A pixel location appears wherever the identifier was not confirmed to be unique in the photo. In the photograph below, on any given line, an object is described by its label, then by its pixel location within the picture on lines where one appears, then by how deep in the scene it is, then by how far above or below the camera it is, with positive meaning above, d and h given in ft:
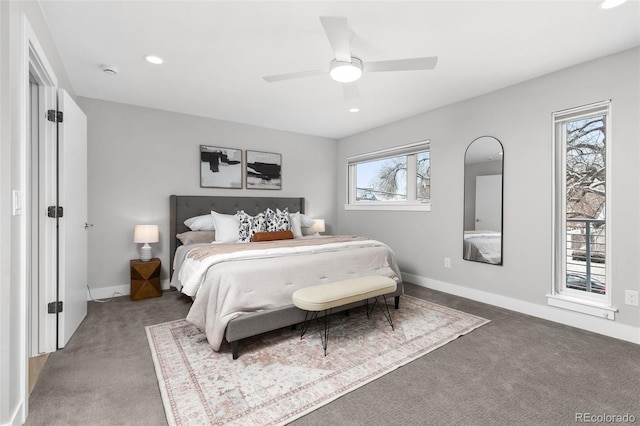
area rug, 5.38 -3.48
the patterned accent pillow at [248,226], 12.42 -0.62
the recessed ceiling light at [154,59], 8.45 +4.33
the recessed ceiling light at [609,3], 6.10 +4.27
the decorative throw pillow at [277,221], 13.25 -0.43
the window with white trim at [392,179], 14.08 +1.72
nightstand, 11.63 -2.67
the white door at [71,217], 7.67 -0.15
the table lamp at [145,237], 11.78 -1.01
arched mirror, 10.94 +0.42
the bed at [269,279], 7.29 -1.92
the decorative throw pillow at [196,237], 12.15 -1.05
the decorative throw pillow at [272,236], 12.09 -1.00
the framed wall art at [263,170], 15.34 +2.15
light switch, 4.77 +0.15
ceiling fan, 6.23 +3.47
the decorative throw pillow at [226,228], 12.26 -0.69
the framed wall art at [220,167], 14.08 +2.13
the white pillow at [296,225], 14.12 -0.66
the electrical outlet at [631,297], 7.97 -2.29
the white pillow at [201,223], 12.85 -0.51
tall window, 8.75 +0.05
